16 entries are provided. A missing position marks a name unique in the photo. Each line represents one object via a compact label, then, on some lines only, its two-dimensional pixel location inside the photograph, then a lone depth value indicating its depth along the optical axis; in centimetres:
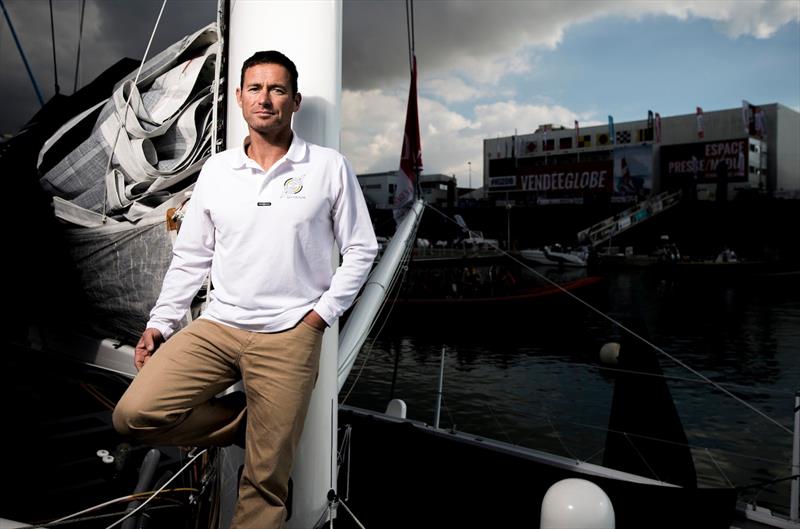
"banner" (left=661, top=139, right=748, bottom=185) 4319
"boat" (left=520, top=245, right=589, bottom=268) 3662
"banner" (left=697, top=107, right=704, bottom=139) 4675
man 166
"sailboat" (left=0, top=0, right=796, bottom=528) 202
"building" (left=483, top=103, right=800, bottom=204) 4372
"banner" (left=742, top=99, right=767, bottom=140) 4525
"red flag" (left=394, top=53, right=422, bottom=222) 571
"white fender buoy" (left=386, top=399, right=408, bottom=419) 500
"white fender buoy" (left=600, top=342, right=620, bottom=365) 1126
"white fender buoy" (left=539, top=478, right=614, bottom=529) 211
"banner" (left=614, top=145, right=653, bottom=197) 4616
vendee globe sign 4762
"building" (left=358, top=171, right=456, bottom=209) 6412
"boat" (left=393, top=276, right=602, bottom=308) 1994
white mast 200
